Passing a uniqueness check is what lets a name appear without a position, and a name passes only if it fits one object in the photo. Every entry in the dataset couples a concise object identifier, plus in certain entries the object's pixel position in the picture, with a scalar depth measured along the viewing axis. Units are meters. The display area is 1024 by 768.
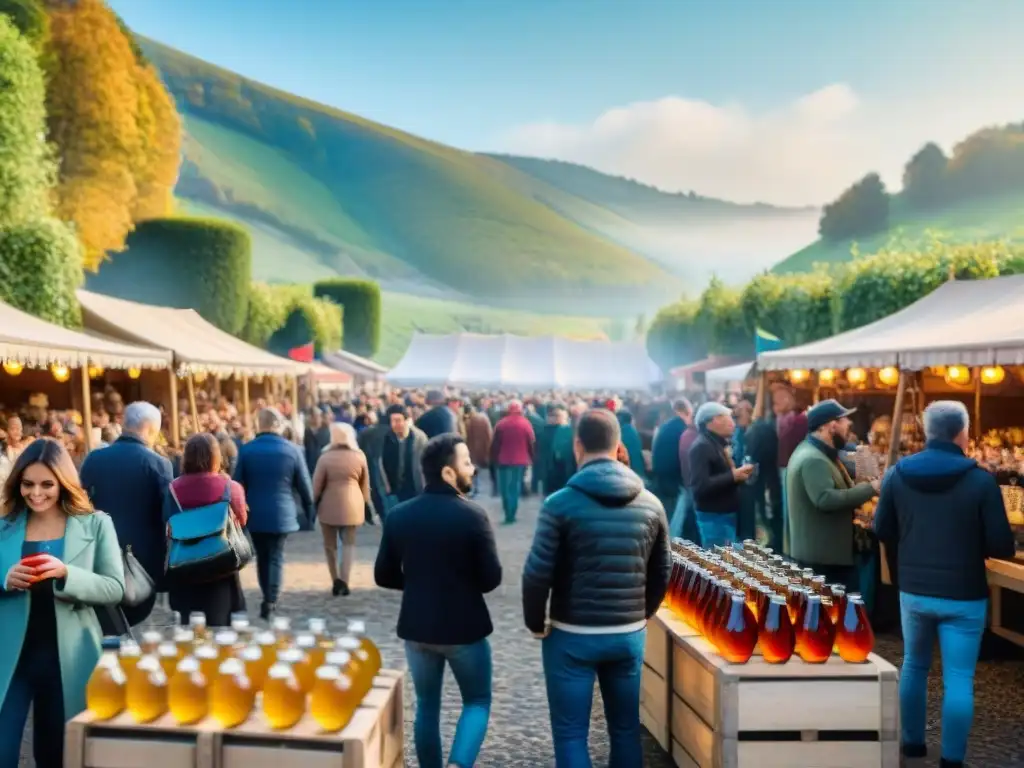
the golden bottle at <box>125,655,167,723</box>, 3.13
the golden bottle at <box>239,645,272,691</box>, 3.19
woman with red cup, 3.40
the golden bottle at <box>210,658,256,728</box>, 3.08
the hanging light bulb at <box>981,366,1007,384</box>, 9.05
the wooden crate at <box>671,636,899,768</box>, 3.70
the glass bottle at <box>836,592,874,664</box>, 3.79
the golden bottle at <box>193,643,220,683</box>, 3.18
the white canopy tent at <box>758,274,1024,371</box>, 7.09
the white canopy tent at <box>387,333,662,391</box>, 29.88
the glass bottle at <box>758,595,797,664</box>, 3.75
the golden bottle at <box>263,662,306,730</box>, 3.03
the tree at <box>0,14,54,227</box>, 19.20
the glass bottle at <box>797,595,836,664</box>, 3.77
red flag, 26.14
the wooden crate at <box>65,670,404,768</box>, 3.00
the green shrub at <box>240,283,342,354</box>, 38.03
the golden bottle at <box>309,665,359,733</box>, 3.02
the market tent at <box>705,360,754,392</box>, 22.70
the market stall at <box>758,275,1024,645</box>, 6.76
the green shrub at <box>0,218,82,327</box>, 15.28
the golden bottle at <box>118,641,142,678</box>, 3.17
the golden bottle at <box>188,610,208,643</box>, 3.40
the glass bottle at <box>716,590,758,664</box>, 3.79
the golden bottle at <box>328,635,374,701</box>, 3.21
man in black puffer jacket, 3.62
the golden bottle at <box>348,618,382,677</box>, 3.39
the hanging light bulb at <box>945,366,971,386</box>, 9.17
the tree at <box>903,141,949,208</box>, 101.50
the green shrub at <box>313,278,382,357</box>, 56.91
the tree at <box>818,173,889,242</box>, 102.19
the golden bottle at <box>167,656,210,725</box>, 3.10
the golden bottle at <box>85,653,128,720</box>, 3.16
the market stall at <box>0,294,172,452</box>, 8.96
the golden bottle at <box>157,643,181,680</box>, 3.19
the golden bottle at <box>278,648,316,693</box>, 3.09
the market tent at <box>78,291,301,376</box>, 14.87
